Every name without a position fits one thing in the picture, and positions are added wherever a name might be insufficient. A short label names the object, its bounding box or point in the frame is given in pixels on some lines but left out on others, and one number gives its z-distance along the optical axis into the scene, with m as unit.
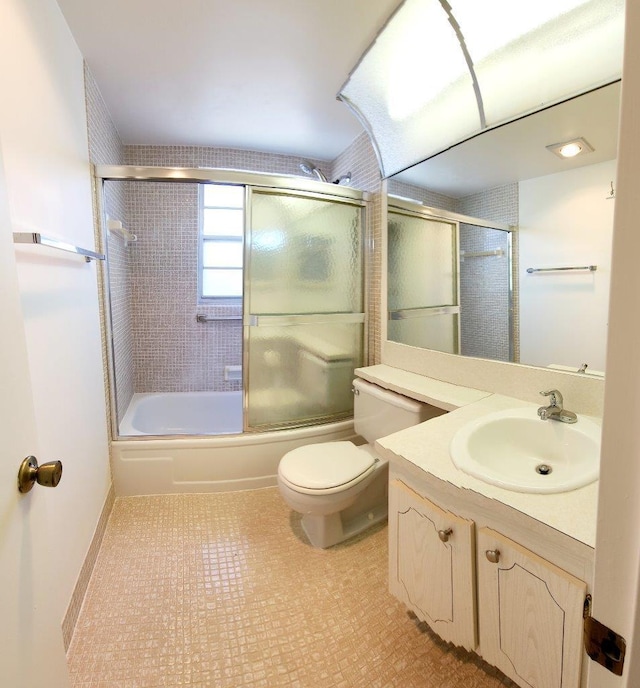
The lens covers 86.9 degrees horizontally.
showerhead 2.58
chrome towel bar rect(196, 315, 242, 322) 2.95
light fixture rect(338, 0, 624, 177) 1.16
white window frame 2.93
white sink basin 0.98
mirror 1.16
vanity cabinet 0.72
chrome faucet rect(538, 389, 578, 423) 1.12
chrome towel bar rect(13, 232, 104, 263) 0.95
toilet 1.53
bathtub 2.02
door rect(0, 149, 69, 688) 0.57
